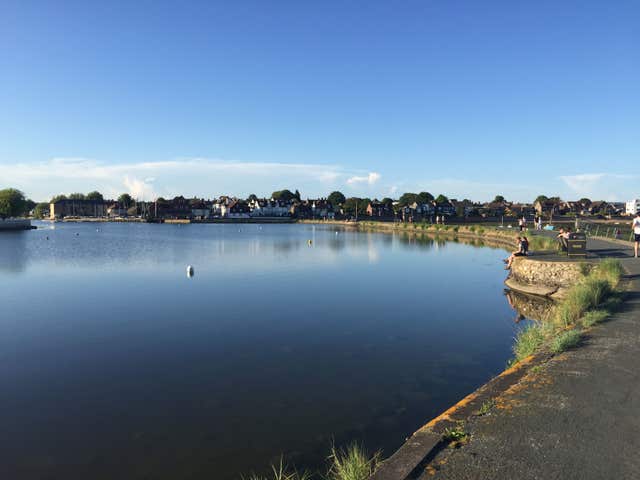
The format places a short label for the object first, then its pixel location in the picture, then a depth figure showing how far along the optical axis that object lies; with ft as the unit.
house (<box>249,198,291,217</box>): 614.75
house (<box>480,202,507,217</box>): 520.51
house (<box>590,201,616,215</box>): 527.72
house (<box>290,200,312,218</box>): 618.03
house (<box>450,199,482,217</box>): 458.01
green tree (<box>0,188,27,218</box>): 435.53
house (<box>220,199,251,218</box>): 605.31
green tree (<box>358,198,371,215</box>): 616.31
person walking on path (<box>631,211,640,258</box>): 73.28
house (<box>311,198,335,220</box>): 605.31
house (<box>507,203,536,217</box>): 505.41
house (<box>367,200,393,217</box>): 582.47
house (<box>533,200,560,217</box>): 529.86
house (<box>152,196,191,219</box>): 619.67
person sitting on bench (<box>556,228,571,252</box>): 82.38
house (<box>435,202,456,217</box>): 590.59
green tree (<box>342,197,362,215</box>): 604.49
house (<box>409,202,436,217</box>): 572.10
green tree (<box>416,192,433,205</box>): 632.79
